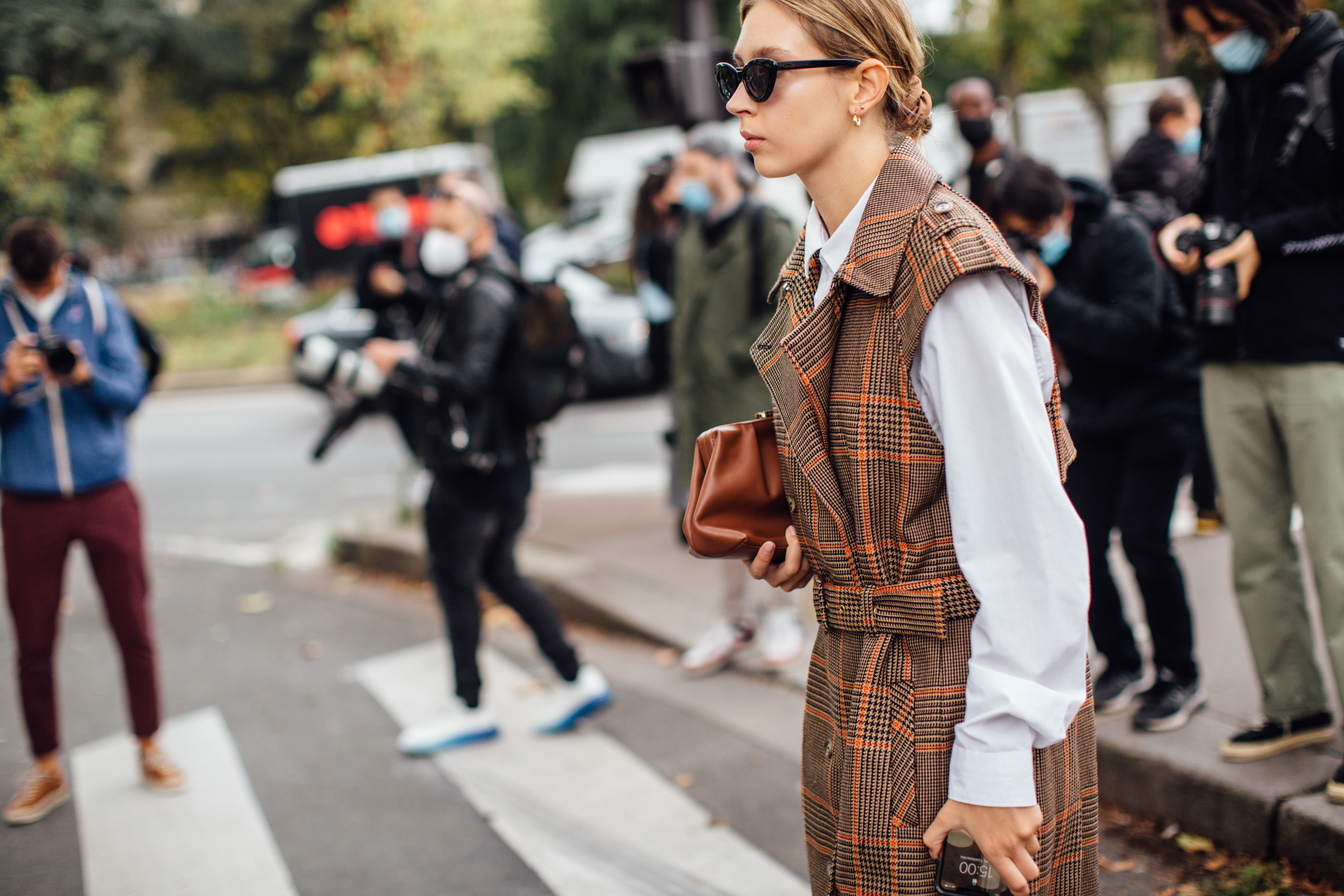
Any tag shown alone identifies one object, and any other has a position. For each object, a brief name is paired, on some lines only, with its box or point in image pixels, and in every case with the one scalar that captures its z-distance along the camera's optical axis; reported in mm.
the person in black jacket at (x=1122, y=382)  3379
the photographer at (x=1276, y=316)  2826
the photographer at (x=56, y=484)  3820
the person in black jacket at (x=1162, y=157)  5496
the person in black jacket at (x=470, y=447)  3998
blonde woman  1423
